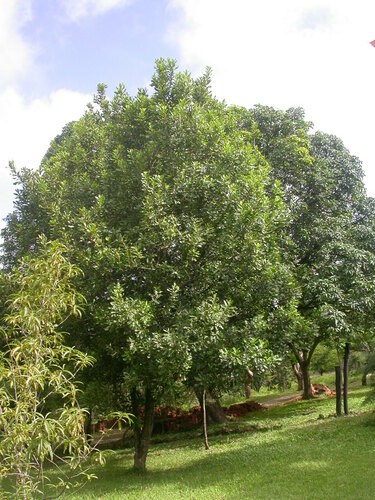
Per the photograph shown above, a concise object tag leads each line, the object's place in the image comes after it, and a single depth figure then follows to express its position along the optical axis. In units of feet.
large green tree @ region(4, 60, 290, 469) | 28.48
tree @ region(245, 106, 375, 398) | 44.96
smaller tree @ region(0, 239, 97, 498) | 13.03
